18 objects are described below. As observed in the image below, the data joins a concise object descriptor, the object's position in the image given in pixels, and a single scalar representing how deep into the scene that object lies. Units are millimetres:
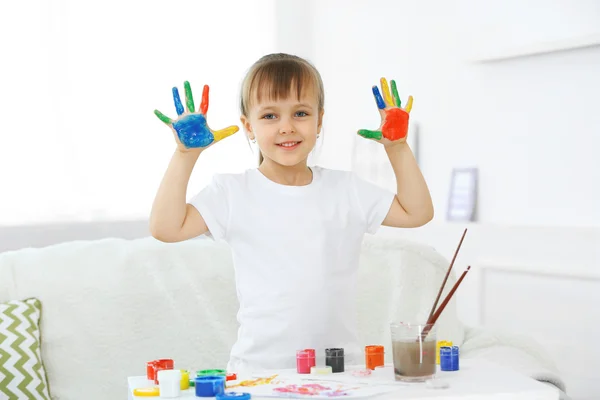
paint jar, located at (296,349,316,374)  2295
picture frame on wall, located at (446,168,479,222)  4572
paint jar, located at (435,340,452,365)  2352
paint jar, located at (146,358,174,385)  2250
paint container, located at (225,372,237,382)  2228
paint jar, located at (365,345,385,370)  2335
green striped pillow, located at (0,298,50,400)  3232
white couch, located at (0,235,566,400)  3408
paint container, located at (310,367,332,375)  2283
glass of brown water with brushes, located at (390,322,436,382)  2198
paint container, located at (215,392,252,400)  2058
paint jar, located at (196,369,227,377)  2169
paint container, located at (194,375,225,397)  2107
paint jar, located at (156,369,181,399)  2119
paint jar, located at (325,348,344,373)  2309
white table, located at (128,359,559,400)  2101
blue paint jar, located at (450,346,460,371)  2283
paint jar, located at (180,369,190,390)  2175
